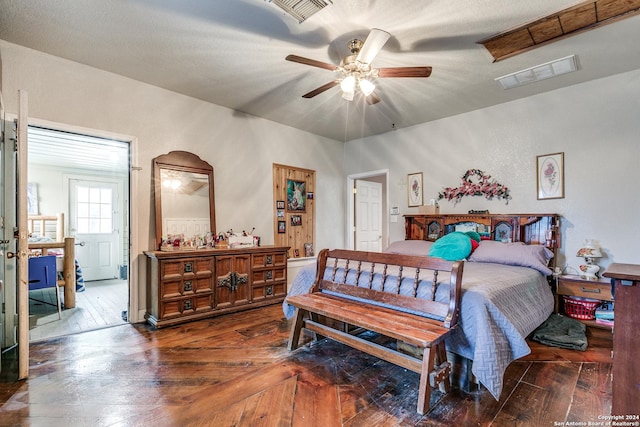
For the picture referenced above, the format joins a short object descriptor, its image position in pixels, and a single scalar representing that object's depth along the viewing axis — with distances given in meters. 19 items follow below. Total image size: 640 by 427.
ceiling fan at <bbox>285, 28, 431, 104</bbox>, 2.26
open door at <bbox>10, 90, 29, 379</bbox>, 2.07
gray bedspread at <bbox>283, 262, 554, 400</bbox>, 1.78
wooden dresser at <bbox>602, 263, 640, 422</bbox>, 1.47
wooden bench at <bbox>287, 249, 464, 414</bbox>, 1.80
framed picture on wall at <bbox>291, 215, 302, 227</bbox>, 4.93
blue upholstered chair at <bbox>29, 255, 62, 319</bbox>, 3.50
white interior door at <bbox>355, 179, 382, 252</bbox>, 5.85
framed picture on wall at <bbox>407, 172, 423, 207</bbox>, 4.70
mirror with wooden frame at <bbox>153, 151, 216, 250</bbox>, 3.50
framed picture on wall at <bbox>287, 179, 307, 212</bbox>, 4.87
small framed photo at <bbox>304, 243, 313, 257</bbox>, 5.10
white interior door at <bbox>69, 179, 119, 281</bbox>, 6.06
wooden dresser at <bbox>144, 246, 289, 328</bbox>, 3.17
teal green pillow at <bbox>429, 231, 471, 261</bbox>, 3.31
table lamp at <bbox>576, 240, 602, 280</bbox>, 3.09
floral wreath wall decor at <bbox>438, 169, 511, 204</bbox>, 3.90
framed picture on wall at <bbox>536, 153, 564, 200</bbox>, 3.47
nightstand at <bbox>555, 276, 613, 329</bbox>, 2.98
